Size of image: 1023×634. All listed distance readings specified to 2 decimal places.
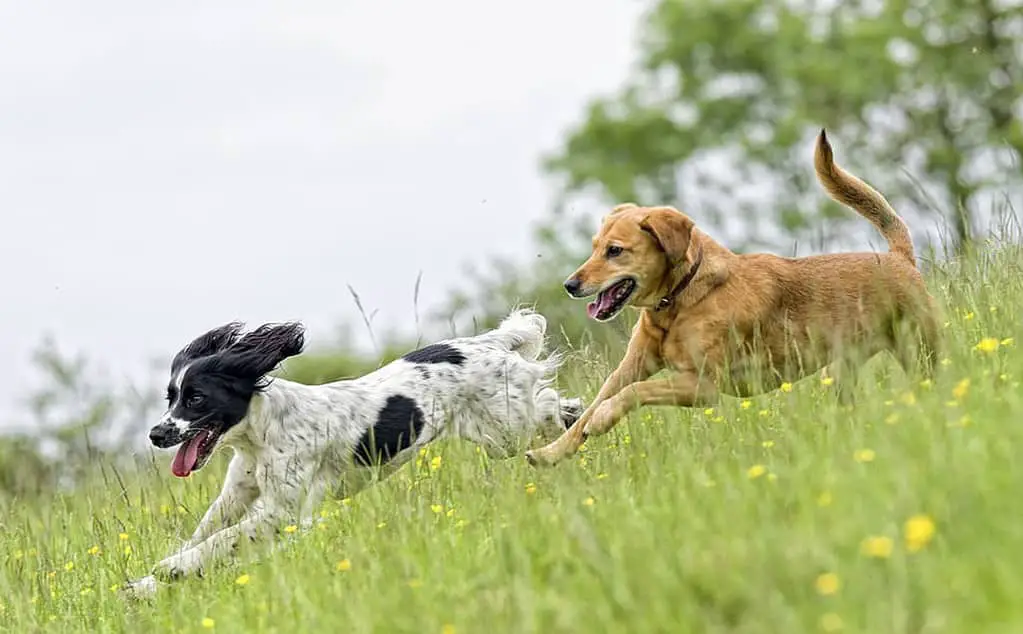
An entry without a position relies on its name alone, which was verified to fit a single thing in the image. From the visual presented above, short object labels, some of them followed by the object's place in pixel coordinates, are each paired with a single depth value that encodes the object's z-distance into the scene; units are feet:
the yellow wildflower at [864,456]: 28.07
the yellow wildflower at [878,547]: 22.67
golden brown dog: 42.96
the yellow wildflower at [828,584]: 22.27
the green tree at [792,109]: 194.90
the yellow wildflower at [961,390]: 31.14
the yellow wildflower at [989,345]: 34.88
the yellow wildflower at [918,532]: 22.43
